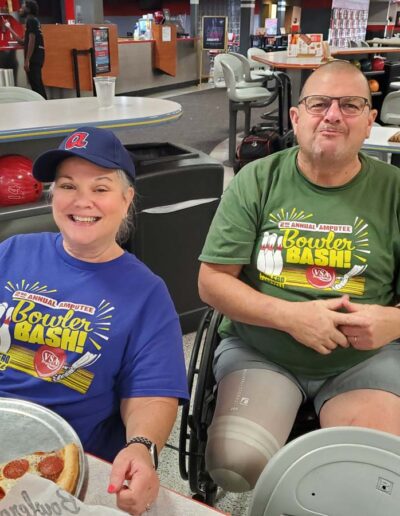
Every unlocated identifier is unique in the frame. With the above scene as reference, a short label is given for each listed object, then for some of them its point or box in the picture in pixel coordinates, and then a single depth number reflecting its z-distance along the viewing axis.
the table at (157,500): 0.79
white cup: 2.54
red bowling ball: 2.21
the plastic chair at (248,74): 5.80
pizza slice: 0.78
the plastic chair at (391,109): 4.93
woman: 1.11
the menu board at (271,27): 16.17
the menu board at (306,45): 5.77
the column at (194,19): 14.18
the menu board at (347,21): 13.13
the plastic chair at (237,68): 5.78
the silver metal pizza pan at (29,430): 0.86
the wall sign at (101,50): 8.38
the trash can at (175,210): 2.28
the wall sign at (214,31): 11.09
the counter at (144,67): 10.16
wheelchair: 1.38
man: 1.31
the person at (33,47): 7.39
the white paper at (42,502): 0.66
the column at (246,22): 15.07
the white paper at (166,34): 10.62
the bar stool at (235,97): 5.39
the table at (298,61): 5.10
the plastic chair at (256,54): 6.80
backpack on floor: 4.52
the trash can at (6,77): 7.28
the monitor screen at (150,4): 17.27
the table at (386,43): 8.84
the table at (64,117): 2.18
